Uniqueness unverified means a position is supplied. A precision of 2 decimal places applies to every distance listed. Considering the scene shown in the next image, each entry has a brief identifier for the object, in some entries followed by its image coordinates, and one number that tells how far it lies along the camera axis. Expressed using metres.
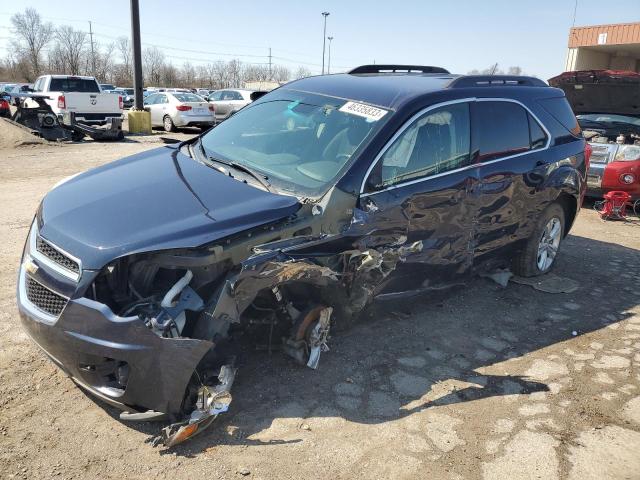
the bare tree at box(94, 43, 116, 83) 80.00
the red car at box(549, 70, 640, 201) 8.61
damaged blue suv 2.69
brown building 22.80
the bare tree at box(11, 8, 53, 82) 78.38
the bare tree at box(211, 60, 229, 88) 89.50
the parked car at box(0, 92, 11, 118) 19.22
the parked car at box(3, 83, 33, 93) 37.97
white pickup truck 17.14
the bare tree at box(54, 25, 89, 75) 78.66
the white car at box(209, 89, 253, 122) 21.03
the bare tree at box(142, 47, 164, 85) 81.56
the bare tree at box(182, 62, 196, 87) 85.99
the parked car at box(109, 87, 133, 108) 36.91
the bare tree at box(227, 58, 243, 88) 90.03
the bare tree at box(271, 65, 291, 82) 94.50
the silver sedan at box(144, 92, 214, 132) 19.22
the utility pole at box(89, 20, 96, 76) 77.43
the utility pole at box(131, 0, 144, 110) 18.62
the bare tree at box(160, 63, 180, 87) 82.06
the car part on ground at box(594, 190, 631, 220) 8.45
